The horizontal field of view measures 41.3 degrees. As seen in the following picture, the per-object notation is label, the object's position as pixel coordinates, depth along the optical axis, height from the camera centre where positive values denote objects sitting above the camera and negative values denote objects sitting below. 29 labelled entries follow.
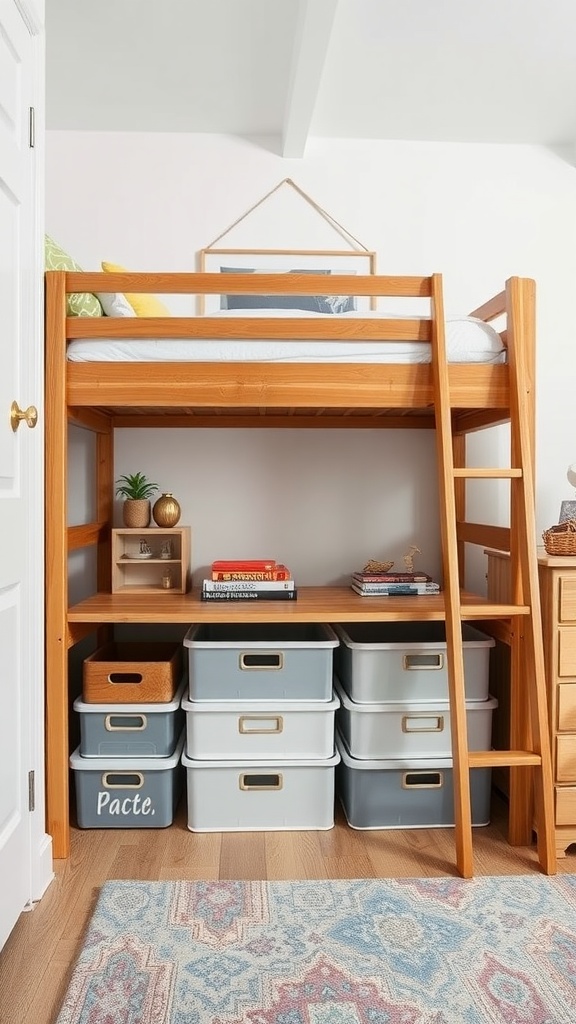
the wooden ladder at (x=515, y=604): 1.97 -0.19
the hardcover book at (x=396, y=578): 2.54 -0.14
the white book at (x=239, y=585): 2.40 -0.15
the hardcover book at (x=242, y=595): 2.39 -0.18
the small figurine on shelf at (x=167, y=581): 2.63 -0.14
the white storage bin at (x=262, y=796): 2.21 -0.75
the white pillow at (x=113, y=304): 2.17 +0.67
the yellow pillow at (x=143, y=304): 2.37 +0.75
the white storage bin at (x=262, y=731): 2.22 -0.56
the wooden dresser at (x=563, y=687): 2.06 -0.41
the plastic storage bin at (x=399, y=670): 2.24 -0.39
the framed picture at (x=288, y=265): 2.81 +1.02
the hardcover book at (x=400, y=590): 2.51 -0.18
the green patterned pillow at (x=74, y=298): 2.12 +0.67
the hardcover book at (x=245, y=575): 2.42 -0.12
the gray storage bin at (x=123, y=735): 2.23 -0.57
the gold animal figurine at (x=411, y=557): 2.66 -0.07
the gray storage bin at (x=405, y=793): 2.23 -0.75
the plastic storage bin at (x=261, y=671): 2.23 -0.39
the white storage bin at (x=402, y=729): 2.23 -0.56
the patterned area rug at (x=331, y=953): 1.41 -0.86
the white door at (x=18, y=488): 1.67 +0.13
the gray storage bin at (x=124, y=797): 2.22 -0.75
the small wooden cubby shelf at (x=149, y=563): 2.61 -0.08
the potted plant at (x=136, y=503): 2.71 +0.13
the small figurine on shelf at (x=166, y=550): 2.71 -0.04
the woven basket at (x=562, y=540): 2.13 -0.02
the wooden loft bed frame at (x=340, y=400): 2.05 +0.38
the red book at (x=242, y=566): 2.43 -0.09
